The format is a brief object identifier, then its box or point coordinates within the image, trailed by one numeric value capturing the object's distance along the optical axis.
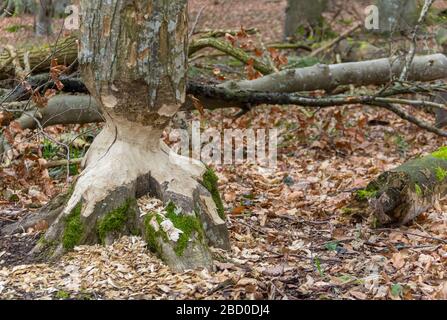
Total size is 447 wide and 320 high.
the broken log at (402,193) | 8.84
